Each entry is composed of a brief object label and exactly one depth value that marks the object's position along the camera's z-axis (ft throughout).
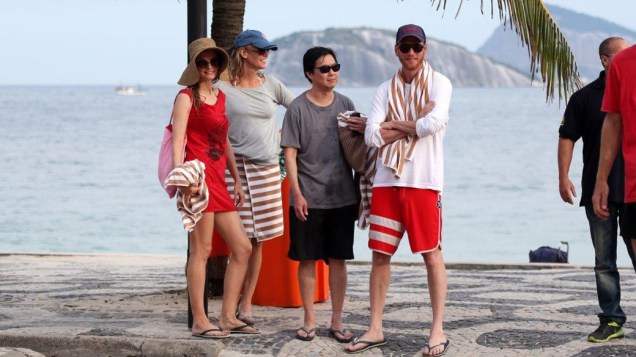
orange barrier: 70.13
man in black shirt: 57.77
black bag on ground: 105.19
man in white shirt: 55.83
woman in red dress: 58.44
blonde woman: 62.44
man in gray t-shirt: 59.47
